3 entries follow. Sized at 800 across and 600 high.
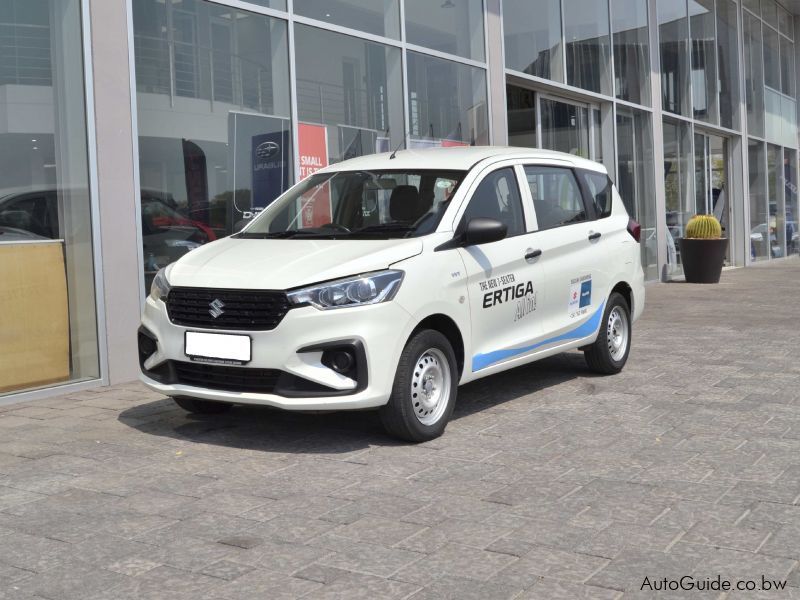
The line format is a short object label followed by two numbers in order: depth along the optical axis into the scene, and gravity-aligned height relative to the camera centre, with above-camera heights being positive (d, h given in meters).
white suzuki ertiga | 5.14 -0.22
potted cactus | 17.61 -0.17
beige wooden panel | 7.16 -0.37
